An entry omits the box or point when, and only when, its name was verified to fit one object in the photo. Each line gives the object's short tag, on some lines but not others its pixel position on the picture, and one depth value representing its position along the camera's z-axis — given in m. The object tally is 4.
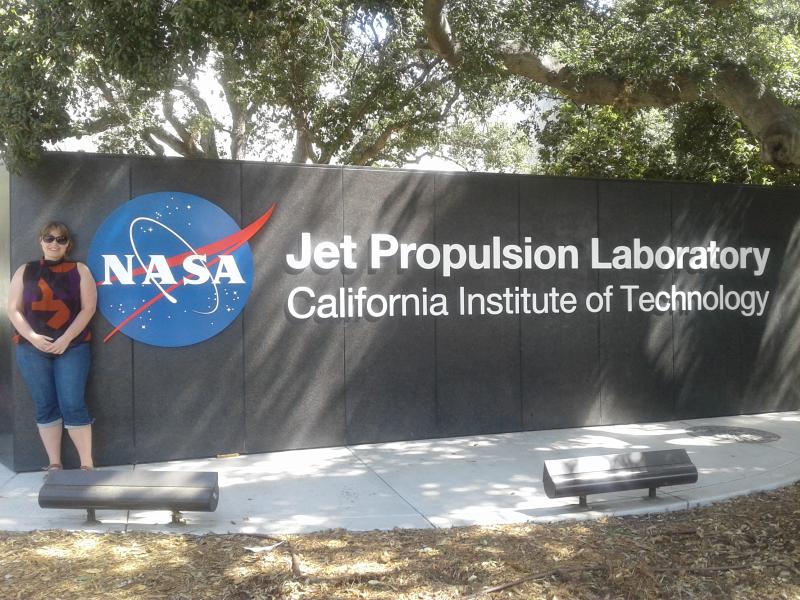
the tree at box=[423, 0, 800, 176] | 8.73
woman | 6.66
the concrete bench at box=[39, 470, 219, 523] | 5.30
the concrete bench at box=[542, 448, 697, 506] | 5.71
